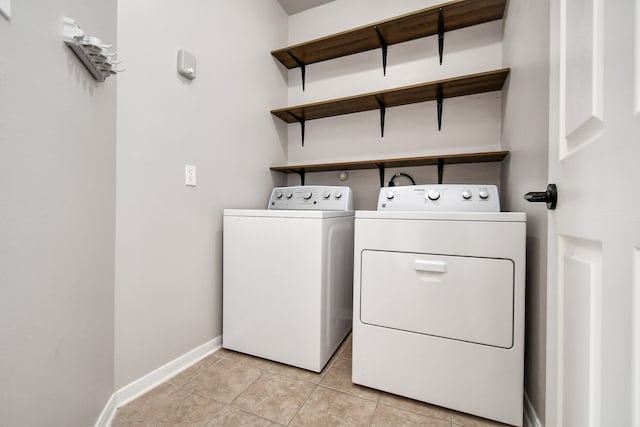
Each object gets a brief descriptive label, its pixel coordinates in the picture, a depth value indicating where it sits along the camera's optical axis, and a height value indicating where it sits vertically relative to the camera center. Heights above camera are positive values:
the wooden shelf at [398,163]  1.75 +0.38
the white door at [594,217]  0.38 -0.01
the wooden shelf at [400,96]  1.71 +0.86
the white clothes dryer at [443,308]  1.08 -0.42
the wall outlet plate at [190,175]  1.48 +0.20
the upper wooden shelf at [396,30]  1.71 +1.33
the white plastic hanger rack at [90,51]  0.78 +0.51
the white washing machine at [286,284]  1.43 -0.42
